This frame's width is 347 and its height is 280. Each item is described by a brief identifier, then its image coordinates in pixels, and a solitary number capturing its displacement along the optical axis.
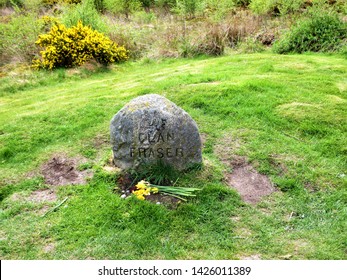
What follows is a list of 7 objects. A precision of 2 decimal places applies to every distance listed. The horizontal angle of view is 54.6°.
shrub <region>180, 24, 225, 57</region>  11.96
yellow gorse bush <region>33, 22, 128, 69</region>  11.33
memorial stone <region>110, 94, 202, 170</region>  4.53
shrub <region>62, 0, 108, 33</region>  13.40
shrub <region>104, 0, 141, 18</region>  20.23
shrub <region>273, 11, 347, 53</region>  10.80
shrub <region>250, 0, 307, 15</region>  13.43
